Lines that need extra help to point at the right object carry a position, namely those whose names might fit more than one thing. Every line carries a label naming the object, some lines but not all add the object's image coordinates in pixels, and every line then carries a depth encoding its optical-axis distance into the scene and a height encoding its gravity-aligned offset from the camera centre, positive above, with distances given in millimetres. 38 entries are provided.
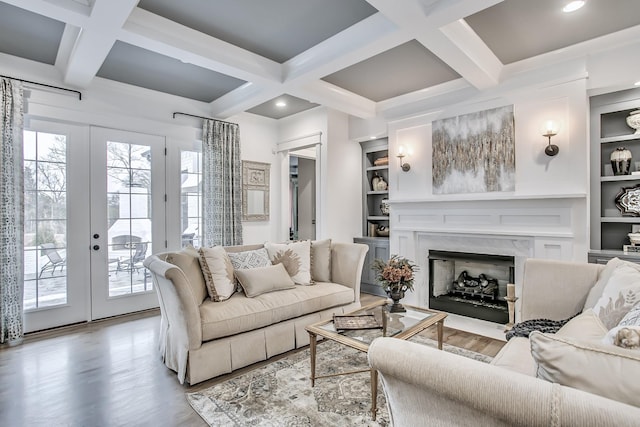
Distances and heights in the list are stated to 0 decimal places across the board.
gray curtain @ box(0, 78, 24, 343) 3064 +3
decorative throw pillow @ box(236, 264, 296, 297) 2873 -598
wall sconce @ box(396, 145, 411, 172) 4170 +697
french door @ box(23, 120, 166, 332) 3389 -73
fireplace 3498 -831
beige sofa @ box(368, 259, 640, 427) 719 -437
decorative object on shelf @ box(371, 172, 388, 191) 5161 +464
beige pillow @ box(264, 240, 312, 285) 3307 -464
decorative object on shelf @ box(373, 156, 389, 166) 5053 +791
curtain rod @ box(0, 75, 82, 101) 3175 +1308
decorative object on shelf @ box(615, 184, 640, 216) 3031 +103
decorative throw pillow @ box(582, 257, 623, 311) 1866 -423
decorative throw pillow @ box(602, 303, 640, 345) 980 -395
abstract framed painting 3387 +651
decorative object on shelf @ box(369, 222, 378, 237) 5199 -291
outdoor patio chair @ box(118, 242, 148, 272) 3961 -569
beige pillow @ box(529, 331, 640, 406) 788 -391
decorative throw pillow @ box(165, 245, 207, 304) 2660 -454
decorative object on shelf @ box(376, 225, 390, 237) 5111 -289
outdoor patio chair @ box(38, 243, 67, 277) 3430 -457
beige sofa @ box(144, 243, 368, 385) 2291 -850
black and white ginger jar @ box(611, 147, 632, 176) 3070 +469
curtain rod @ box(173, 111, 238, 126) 4306 +1310
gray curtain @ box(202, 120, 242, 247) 4473 +401
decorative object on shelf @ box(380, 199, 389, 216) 5119 +63
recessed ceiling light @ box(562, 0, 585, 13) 2330 +1480
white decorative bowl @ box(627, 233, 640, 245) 2914 -238
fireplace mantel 3021 -196
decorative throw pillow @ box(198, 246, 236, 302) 2748 -516
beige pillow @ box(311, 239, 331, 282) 3545 -522
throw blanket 1908 -691
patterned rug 1921 -1201
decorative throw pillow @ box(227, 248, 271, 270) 3064 -439
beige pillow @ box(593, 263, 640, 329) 1514 -406
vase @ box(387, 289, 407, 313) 2570 -683
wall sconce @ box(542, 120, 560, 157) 3066 +734
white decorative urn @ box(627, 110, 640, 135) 3012 +836
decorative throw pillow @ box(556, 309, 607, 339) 1355 -499
